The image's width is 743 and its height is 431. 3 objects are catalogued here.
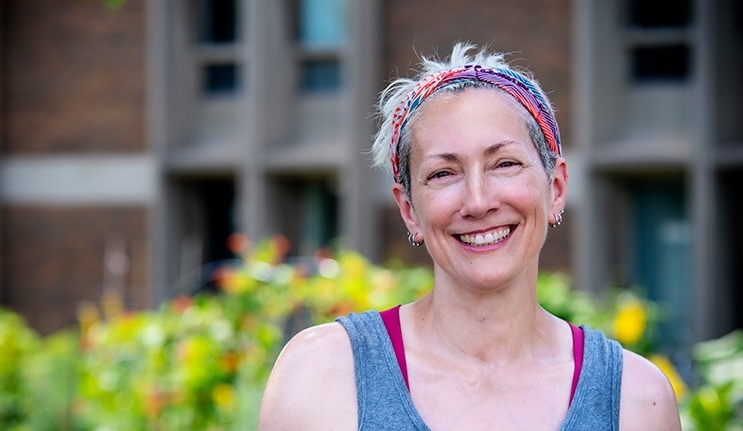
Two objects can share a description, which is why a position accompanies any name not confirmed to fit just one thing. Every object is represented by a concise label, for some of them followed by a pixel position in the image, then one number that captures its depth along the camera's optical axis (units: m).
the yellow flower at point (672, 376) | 9.78
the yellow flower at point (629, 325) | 10.60
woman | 4.38
